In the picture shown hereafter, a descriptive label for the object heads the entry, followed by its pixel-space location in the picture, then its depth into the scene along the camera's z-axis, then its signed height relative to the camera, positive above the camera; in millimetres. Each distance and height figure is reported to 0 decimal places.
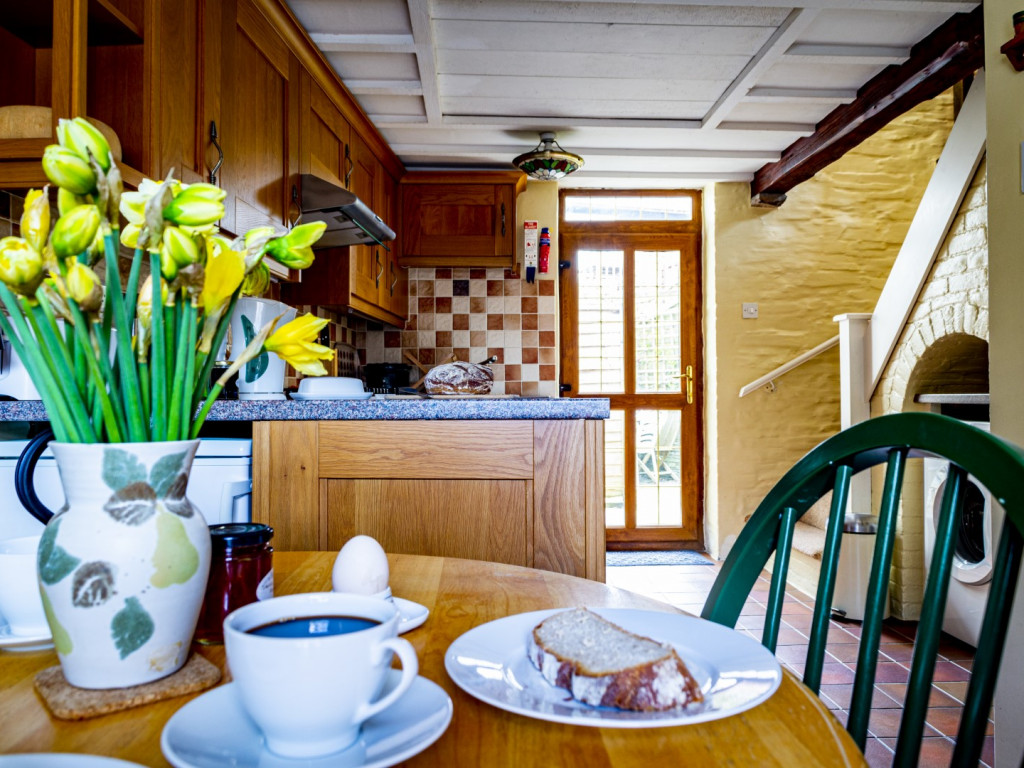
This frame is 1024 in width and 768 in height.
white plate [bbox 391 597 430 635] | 679 -220
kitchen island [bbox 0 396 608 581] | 1700 -204
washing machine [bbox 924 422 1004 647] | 2916 -710
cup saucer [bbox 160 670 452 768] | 415 -211
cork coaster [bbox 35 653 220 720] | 499 -218
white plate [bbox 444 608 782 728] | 478 -212
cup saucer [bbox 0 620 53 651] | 623 -218
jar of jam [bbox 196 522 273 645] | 651 -172
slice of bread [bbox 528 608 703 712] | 499 -200
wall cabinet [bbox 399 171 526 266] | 4223 +1004
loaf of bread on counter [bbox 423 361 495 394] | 3121 +47
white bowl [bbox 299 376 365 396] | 2225 +18
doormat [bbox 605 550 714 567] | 4457 -1067
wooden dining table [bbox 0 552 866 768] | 448 -228
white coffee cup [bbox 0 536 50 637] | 617 -177
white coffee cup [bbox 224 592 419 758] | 410 -170
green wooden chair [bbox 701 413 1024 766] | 550 -153
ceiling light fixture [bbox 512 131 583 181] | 3789 +1232
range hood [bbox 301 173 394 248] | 2676 +693
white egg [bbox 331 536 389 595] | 733 -184
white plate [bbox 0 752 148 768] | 371 -194
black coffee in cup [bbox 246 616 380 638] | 493 -164
